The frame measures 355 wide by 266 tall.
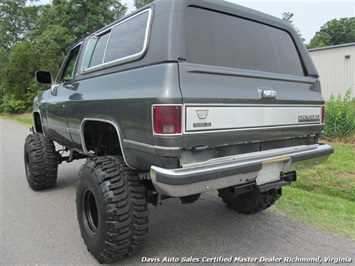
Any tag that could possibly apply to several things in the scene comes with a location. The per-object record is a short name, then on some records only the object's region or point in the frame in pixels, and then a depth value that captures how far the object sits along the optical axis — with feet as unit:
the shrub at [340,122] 24.62
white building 63.31
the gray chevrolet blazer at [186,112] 7.93
